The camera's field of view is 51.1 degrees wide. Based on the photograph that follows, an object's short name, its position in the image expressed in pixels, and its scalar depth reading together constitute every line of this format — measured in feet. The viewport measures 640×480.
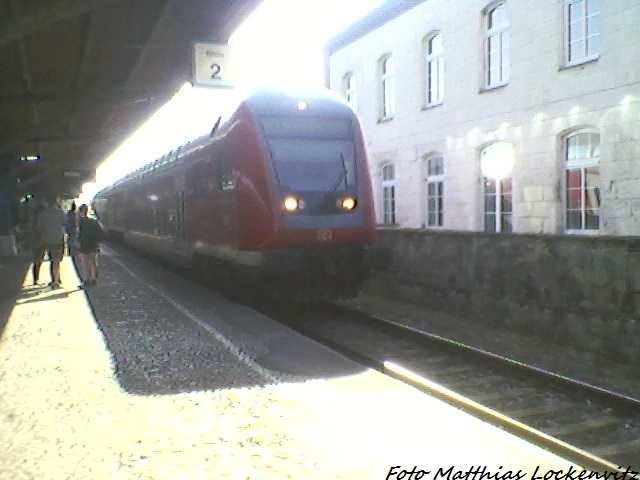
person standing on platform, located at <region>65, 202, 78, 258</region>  58.39
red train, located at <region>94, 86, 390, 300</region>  28.81
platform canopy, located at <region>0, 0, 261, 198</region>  32.89
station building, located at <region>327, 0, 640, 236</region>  35.58
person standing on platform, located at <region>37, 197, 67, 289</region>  40.52
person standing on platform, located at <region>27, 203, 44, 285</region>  40.98
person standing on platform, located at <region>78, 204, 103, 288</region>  40.68
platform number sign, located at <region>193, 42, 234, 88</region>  37.17
